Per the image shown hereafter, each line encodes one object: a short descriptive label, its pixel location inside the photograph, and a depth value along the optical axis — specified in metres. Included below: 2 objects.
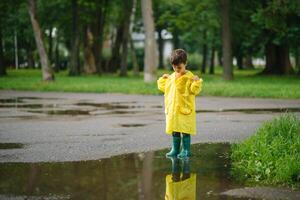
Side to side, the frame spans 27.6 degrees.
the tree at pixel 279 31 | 29.61
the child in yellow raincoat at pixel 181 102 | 8.73
